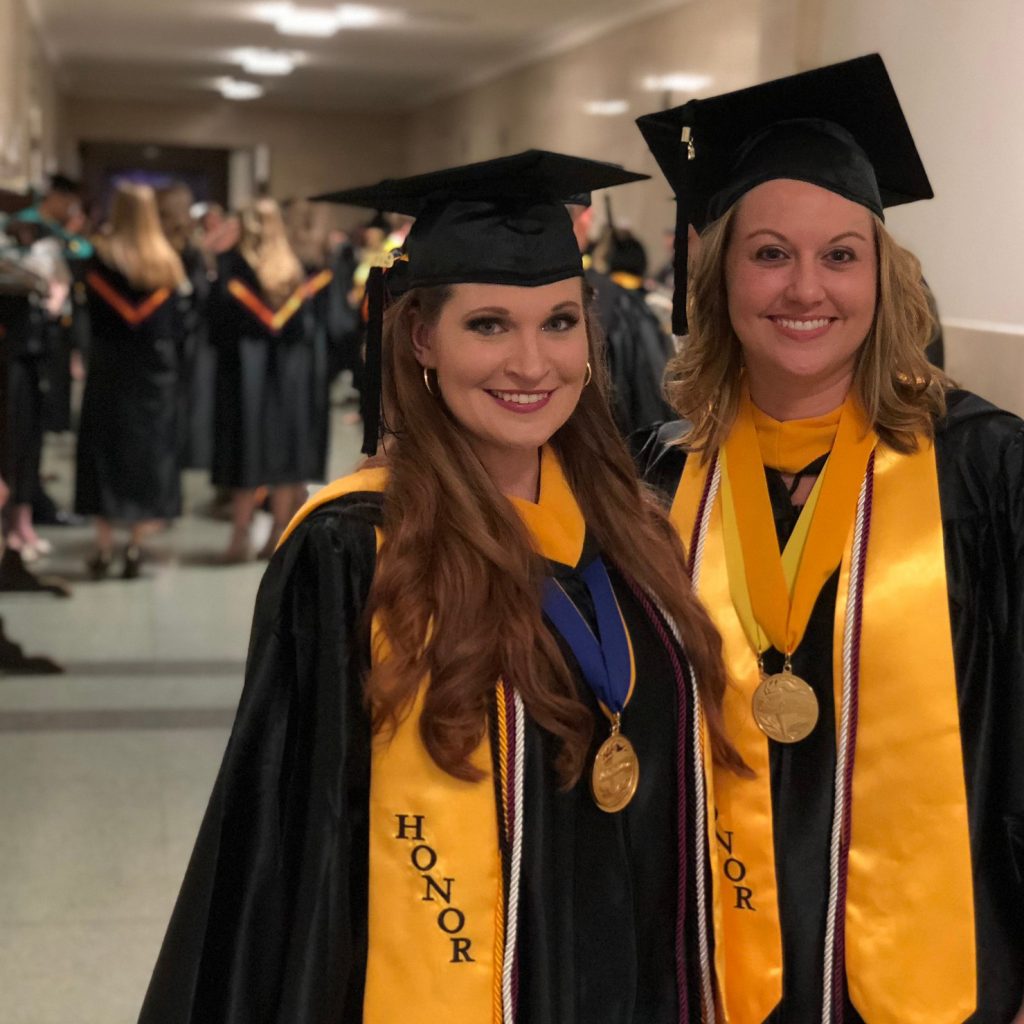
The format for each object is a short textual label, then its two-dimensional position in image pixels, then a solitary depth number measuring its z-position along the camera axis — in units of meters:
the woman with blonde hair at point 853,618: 2.02
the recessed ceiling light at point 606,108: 12.70
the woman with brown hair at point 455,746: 1.74
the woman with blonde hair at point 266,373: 8.15
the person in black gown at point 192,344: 8.27
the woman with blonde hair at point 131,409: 7.75
